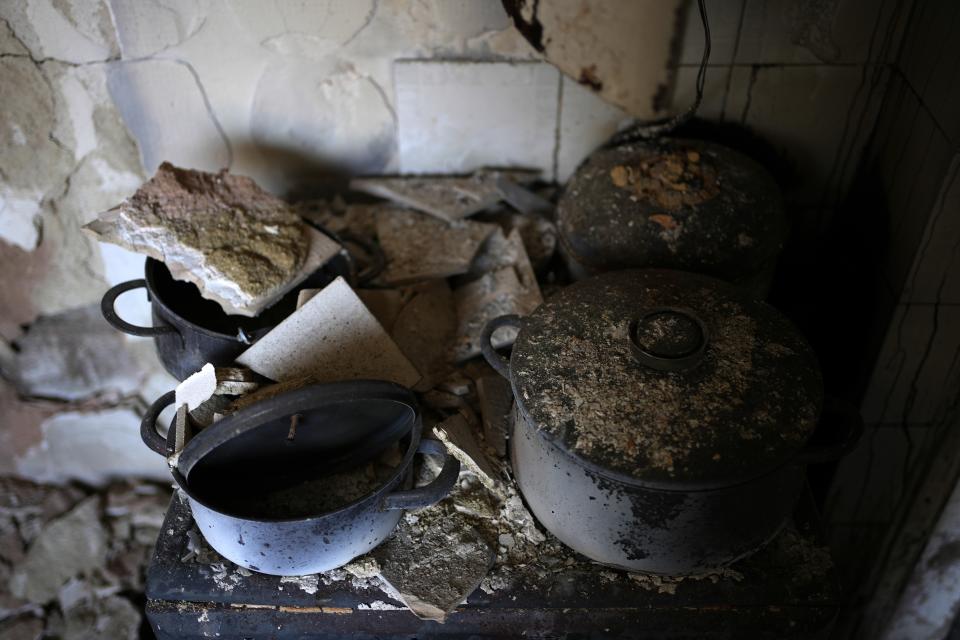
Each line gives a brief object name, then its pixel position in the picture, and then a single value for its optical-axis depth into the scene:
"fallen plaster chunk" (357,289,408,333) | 2.02
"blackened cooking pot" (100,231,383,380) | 1.80
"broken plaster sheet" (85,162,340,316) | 1.83
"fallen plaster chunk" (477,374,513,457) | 1.82
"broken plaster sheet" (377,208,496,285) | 2.12
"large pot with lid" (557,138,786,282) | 1.92
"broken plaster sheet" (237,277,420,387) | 1.78
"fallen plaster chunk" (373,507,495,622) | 1.58
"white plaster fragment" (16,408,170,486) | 2.75
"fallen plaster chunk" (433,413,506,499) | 1.68
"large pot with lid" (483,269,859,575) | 1.43
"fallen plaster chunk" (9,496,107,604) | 2.67
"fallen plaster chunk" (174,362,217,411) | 1.64
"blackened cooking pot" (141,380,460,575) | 1.45
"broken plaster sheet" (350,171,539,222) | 2.27
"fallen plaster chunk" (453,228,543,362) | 1.99
